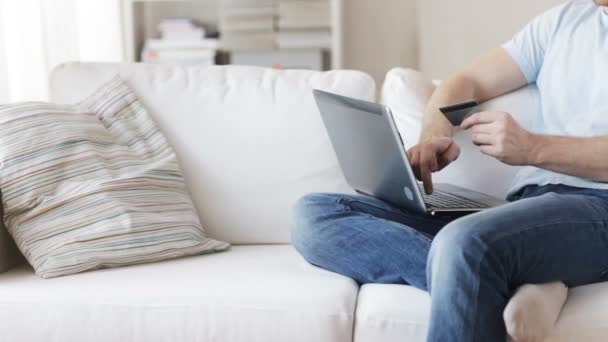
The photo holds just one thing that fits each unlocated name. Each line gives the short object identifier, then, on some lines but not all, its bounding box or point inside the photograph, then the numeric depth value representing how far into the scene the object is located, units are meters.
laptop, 3.13
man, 2.90
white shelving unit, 5.15
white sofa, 3.05
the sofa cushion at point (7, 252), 3.36
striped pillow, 3.33
